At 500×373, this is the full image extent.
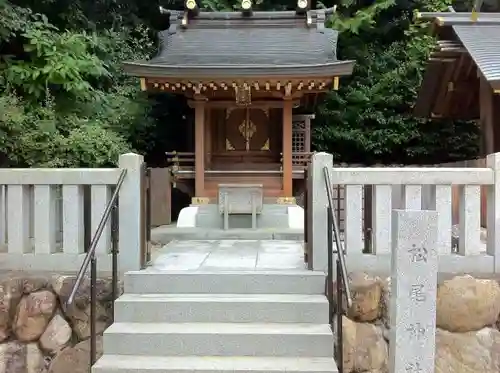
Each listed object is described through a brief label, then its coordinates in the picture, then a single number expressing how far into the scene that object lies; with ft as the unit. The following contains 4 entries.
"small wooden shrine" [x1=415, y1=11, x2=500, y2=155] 27.04
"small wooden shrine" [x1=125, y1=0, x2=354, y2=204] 29.55
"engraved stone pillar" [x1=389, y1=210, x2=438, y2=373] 11.29
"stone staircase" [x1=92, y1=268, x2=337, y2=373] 13.80
